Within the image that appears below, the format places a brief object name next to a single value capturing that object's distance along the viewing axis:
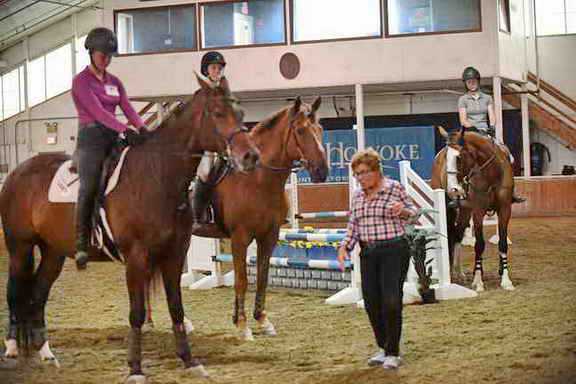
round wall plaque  22.11
